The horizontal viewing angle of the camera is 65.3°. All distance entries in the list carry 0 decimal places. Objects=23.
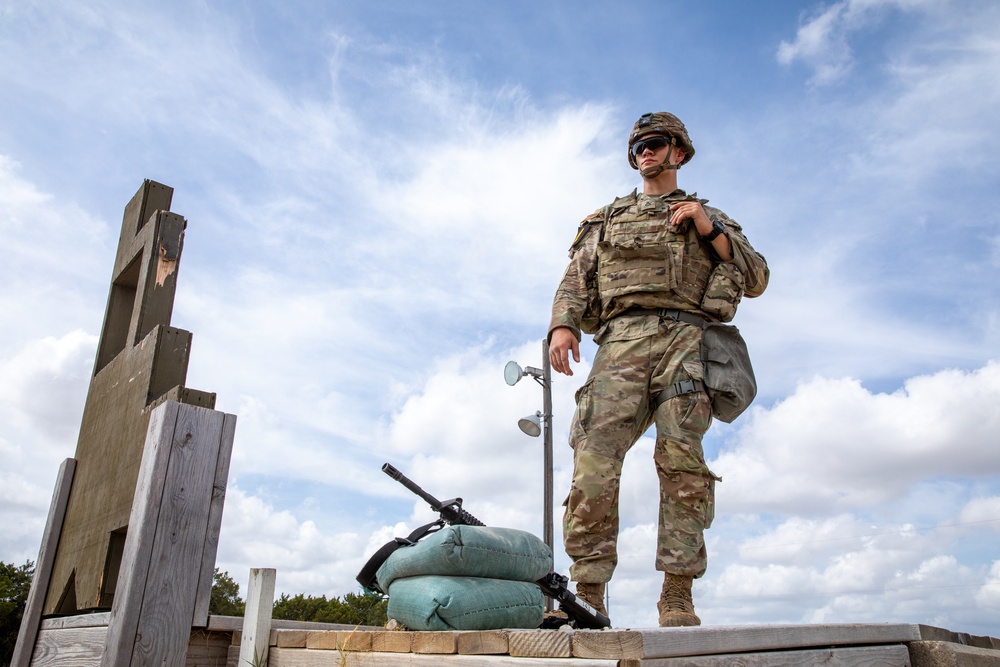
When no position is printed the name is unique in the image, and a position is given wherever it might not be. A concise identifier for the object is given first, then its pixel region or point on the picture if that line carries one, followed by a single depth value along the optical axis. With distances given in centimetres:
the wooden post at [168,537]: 304
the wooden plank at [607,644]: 161
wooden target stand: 309
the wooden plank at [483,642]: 184
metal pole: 1116
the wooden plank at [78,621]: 324
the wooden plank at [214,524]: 319
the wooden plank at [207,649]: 320
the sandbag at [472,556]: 264
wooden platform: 165
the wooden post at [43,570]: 411
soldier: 350
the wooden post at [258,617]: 288
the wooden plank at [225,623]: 322
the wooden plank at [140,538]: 300
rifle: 288
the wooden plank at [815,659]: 176
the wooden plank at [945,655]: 254
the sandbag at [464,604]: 251
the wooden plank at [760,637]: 167
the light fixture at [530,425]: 1063
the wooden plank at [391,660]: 168
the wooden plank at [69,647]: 323
